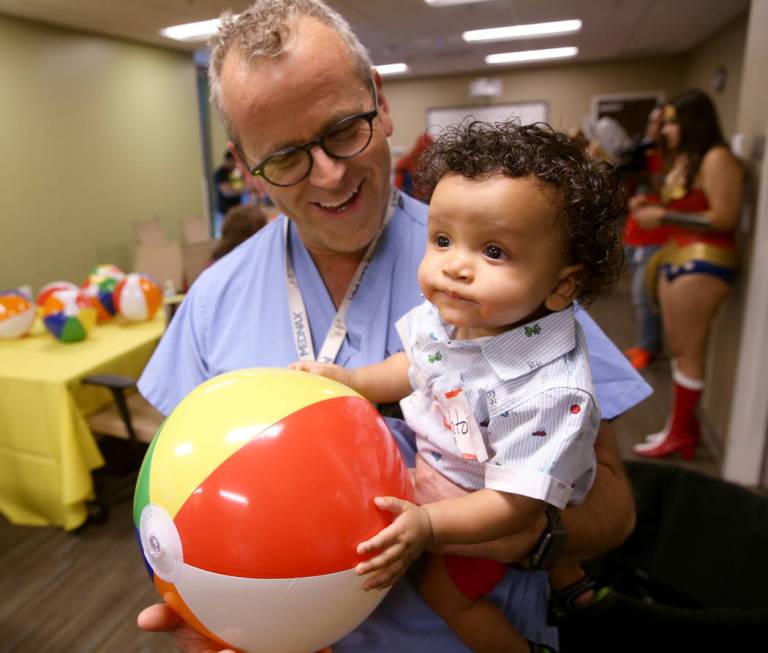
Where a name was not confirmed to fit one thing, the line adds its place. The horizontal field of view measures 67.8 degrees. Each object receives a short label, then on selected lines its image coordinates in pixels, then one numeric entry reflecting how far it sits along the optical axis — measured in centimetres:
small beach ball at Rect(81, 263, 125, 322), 314
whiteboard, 1033
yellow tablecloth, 252
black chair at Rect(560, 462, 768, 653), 190
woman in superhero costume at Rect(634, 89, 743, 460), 274
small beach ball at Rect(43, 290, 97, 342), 282
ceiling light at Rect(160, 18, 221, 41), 652
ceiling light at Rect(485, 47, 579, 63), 873
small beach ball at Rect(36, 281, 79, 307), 299
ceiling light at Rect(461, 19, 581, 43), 692
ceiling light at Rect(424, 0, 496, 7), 573
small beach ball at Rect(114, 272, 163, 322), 311
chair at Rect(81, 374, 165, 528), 255
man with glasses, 99
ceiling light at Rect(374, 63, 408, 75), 950
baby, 78
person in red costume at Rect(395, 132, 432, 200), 570
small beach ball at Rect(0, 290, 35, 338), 285
